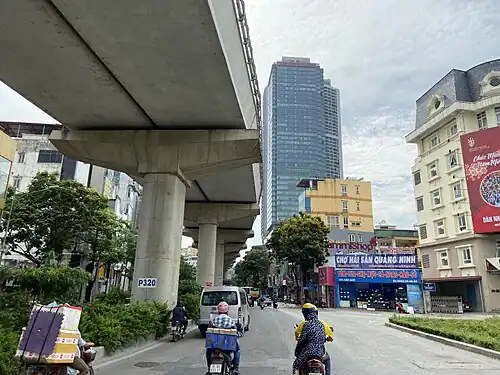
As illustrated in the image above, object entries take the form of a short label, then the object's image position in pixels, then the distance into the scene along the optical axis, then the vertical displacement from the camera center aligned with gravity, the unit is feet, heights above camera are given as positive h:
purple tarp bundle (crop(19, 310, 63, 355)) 16.00 -1.31
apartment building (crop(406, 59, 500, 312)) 107.86 +32.98
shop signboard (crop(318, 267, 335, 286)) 142.41 +8.86
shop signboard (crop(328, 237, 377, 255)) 155.02 +20.57
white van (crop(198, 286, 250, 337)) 51.03 -0.02
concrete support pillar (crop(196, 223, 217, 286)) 105.60 +11.59
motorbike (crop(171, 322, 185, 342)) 46.48 -3.30
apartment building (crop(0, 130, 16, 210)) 66.69 +21.18
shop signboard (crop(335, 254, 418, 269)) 128.06 +13.16
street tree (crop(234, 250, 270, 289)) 273.54 +21.54
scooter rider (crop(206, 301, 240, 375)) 21.42 -1.17
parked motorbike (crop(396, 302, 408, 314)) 111.04 -1.00
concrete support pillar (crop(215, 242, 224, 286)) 167.43 +14.80
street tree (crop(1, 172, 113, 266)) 84.94 +16.18
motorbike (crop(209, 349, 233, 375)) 20.45 -2.89
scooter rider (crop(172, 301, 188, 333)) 47.11 -1.62
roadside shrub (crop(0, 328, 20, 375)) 19.85 -2.66
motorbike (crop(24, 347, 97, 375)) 16.25 -2.68
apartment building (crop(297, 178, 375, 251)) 195.83 +45.12
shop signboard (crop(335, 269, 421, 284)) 126.52 +8.40
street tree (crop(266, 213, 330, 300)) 142.20 +19.70
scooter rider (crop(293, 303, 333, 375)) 18.12 -1.46
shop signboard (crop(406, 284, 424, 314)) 119.96 +2.04
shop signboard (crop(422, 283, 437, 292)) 118.93 +5.04
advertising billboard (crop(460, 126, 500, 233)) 106.93 +32.07
